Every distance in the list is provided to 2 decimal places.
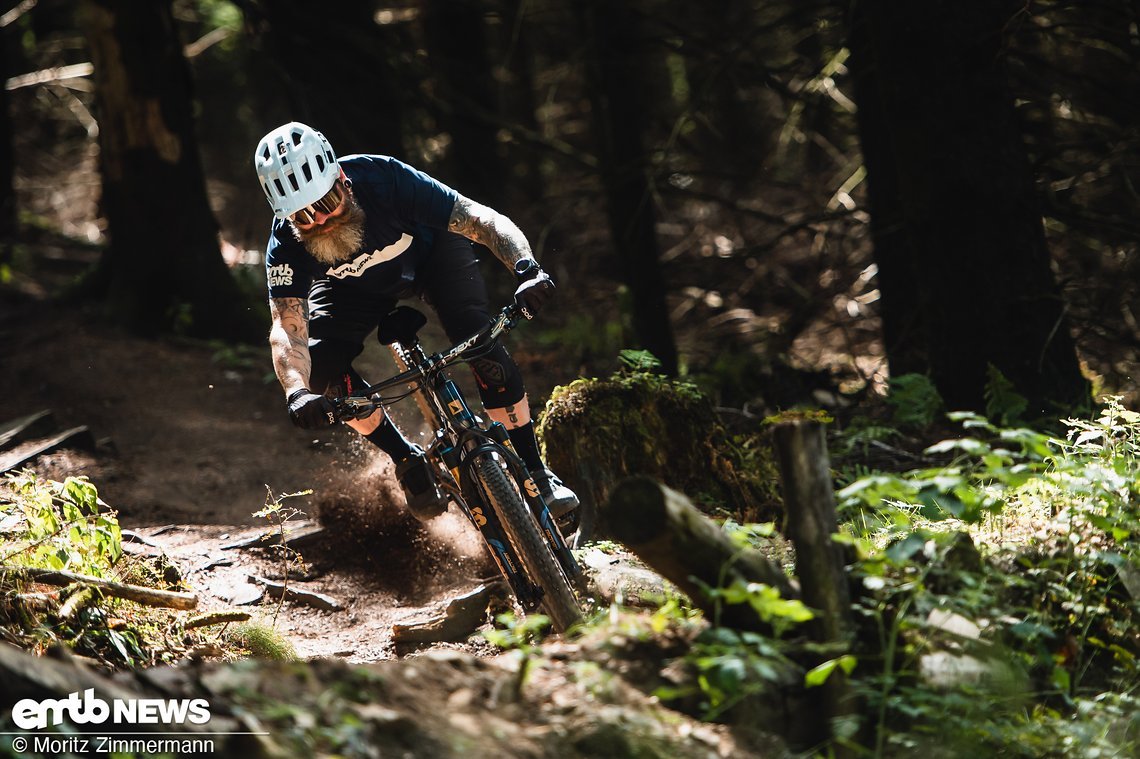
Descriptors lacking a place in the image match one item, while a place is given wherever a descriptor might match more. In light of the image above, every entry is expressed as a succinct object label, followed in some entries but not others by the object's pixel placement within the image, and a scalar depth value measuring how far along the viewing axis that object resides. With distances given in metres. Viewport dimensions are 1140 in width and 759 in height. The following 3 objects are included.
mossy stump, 13.43
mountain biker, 10.22
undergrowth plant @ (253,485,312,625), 12.81
